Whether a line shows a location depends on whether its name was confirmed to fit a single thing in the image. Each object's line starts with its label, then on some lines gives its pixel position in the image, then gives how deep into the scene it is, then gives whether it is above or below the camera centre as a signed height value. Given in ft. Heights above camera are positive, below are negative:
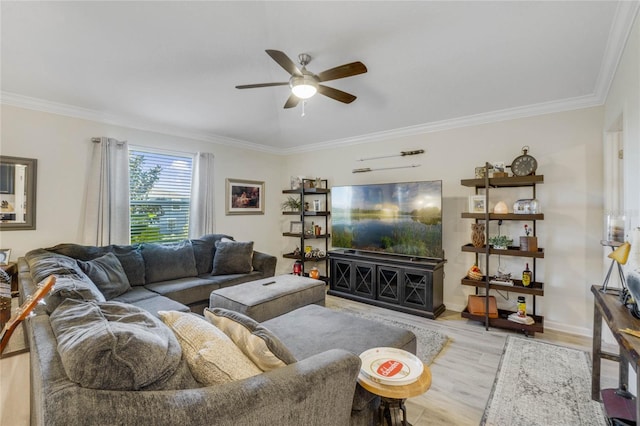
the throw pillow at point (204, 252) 13.05 -1.66
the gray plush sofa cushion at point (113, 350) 2.77 -1.37
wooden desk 4.08 -1.75
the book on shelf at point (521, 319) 10.31 -3.56
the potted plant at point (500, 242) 10.86 -0.92
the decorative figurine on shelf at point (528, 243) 10.33 -0.90
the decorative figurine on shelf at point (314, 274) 16.14 -3.17
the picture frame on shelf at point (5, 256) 9.62 -1.42
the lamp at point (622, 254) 5.06 -0.62
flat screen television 12.42 -0.09
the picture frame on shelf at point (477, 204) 11.25 +0.48
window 13.14 +0.85
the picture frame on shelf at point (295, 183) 17.21 +1.87
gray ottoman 8.72 -2.55
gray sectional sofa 2.72 -1.91
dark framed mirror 9.95 +0.67
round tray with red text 4.49 -2.42
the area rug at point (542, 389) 6.28 -4.12
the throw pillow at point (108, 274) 9.26 -1.95
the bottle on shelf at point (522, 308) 10.55 -3.21
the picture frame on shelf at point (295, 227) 17.90 -0.72
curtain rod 11.70 +2.90
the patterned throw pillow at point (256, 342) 4.01 -1.77
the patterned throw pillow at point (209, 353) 3.58 -1.75
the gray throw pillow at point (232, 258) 12.84 -1.90
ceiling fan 7.03 +3.54
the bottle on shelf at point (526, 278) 10.57 -2.15
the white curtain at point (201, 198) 14.66 +0.82
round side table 4.28 -2.53
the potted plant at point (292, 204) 17.54 +0.64
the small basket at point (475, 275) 11.38 -2.25
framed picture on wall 16.26 +1.01
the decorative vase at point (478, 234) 11.34 -0.68
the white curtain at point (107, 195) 11.50 +0.72
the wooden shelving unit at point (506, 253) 10.18 -1.25
